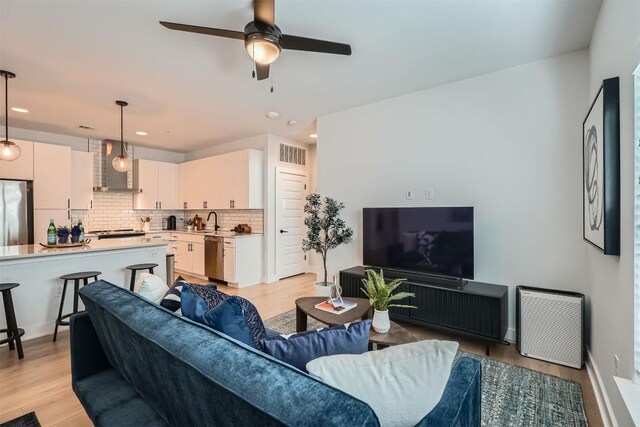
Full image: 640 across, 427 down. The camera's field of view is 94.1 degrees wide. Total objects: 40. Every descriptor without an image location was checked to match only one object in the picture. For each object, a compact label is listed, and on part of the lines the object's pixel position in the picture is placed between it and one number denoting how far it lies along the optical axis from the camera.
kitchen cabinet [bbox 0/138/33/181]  4.46
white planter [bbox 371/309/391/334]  2.00
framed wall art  1.64
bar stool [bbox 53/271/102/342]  3.00
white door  5.60
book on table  2.39
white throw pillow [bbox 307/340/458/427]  0.82
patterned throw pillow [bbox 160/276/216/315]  1.53
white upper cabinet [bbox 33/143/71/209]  4.73
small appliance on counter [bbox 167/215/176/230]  6.75
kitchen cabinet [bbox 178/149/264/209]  5.34
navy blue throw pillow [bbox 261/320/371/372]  1.04
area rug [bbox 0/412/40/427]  1.83
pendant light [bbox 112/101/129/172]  3.97
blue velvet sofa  0.67
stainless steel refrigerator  4.31
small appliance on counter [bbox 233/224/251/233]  5.65
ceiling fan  1.91
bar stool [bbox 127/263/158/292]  3.53
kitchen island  2.94
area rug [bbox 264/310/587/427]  1.85
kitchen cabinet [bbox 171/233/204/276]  5.72
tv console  2.66
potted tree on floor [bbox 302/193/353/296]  3.96
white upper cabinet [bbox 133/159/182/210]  6.13
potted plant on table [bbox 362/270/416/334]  2.00
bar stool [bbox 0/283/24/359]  2.65
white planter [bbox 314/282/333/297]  3.90
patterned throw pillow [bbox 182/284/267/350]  1.32
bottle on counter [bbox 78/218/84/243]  3.63
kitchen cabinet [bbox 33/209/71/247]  4.68
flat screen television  3.00
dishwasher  5.27
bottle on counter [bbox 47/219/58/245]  3.38
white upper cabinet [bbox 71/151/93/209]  5.38
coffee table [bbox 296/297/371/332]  2.23
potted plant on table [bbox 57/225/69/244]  3.42
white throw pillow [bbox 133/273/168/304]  1.67
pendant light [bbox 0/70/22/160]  3.19
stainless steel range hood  5.86
